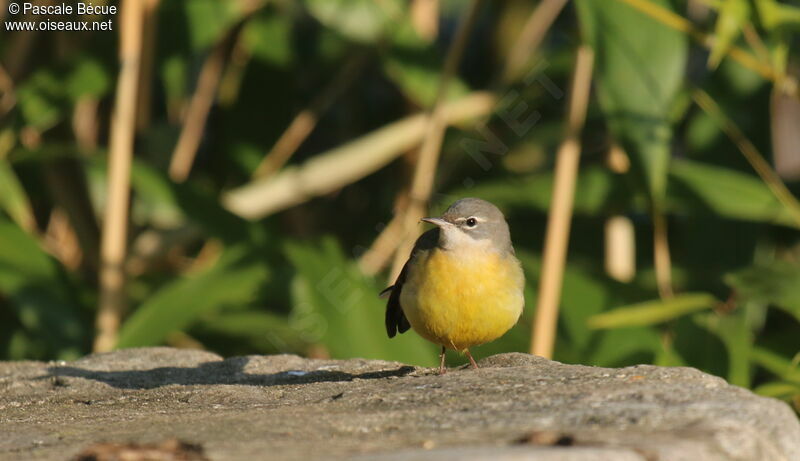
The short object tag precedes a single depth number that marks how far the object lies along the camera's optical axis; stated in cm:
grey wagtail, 795
